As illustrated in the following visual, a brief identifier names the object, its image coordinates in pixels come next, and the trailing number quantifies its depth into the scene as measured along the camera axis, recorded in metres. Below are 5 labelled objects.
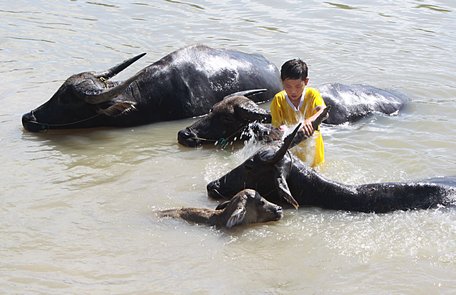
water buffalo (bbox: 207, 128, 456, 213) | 10.91
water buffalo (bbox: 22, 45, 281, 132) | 15.34
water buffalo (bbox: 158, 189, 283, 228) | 10.34
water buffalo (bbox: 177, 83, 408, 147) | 14.30
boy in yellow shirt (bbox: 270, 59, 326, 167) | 12.57
